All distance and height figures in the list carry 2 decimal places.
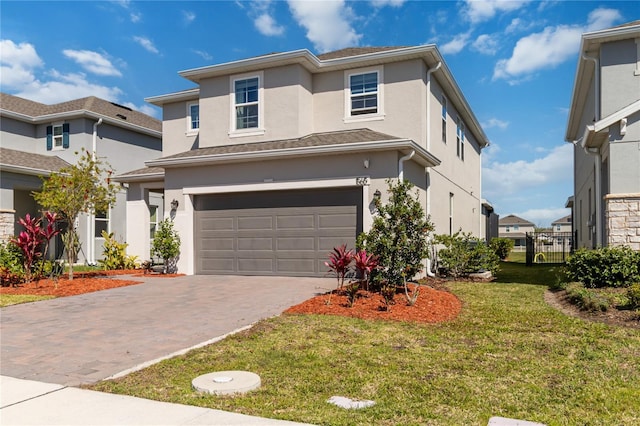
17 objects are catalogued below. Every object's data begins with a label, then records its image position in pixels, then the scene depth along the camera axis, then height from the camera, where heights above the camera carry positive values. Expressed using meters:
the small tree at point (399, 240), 9.59 -0.36
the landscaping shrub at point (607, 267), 9.77 -0.97
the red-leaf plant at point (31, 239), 12.73 -0.44
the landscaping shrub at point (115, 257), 17.57 -1.32
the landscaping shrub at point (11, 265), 12.88 -1.21
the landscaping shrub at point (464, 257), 13.53 -1.01
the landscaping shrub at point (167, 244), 14.40 -0.66
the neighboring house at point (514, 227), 63.46 -0.63
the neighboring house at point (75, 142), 21.45 +4.00
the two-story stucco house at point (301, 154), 12.79 +1.95
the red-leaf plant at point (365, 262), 9.21 -0.79
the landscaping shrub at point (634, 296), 7.83 -1.27
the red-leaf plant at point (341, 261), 9.28 -0.77
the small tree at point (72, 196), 13.16 +0.80
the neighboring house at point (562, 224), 68.06 -0.20
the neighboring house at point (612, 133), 10.71 +2.24
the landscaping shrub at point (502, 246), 23.73 -1.24
